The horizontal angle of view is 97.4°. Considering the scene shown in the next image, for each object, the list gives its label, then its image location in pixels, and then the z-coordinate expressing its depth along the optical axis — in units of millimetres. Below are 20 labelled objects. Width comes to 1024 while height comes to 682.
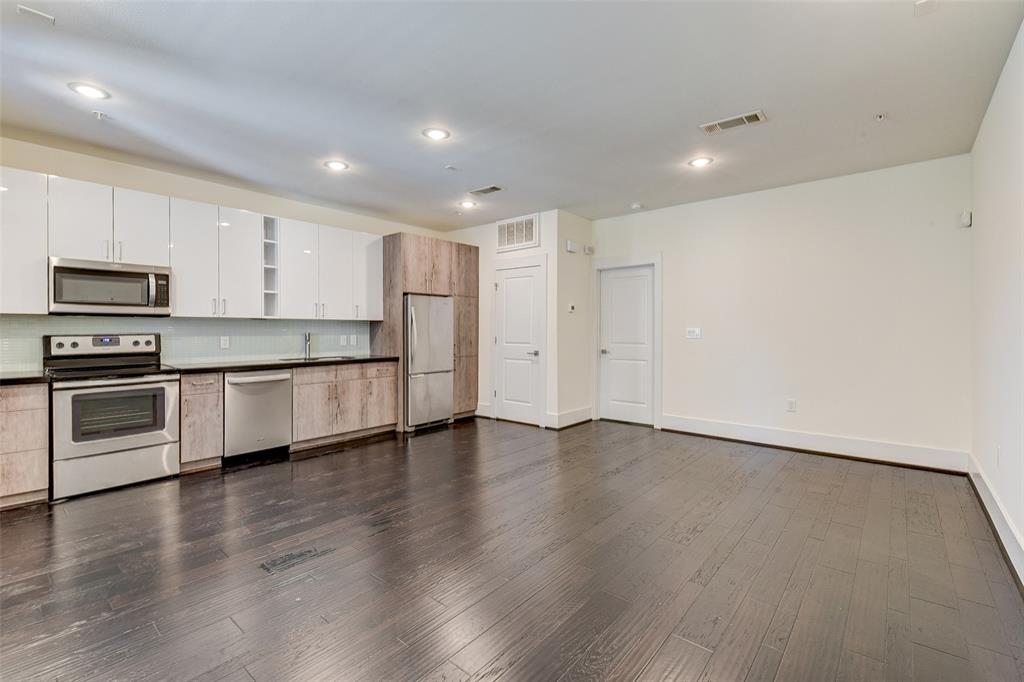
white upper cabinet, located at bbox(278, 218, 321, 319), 4852
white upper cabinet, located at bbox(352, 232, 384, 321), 5523
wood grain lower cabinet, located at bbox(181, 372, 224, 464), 3895
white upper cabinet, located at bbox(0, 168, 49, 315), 3262
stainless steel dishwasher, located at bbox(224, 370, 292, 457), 4168
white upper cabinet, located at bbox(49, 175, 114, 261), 3461
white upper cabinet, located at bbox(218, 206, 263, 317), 4391
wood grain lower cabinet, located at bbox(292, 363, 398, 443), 4684
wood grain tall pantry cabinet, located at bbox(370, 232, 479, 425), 5574
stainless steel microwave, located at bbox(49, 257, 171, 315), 3465
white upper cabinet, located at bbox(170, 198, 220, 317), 4074
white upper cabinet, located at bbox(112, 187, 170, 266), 3754
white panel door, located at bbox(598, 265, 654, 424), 5855
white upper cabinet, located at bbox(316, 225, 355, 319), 5188
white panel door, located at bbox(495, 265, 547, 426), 5898
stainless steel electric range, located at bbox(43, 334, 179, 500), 3293
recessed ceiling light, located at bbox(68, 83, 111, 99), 2830
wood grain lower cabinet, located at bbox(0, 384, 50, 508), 3076
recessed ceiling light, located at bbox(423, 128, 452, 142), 3469
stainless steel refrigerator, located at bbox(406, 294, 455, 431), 5566
